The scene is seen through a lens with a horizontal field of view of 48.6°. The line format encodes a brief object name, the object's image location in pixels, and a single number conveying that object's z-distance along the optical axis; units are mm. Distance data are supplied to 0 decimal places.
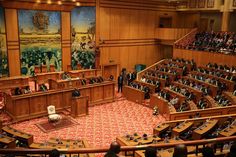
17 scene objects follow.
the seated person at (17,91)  9316
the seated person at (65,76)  12089
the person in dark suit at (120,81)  12836
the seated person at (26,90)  9602
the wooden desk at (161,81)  12062
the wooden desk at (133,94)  11328
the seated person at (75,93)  9654
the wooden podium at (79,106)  9508
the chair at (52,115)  8592
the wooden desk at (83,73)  13672
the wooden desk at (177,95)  9906
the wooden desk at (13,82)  11727
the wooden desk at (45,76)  12797
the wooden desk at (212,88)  10133
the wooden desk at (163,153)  5244
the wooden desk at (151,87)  11688
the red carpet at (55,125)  8438
